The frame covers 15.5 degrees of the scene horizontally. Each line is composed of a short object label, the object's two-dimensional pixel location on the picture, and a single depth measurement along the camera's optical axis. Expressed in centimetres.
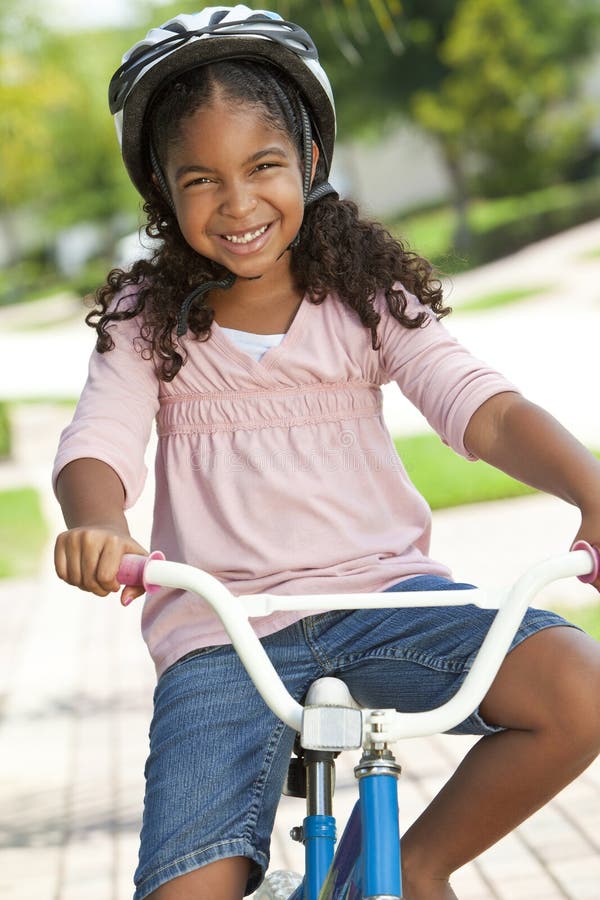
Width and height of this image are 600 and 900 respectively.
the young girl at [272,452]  341
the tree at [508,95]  4422
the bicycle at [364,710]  273
